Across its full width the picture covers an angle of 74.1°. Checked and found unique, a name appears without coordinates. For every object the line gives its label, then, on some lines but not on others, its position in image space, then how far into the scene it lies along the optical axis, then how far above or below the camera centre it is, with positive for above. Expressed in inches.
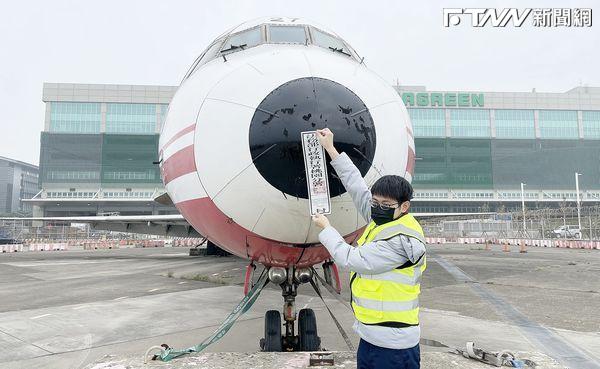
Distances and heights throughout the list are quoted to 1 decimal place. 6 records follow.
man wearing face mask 85.8 -11.4
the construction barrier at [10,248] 1150.3 -73.4
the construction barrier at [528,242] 1151.3 -71.3
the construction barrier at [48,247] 1227.9 -75.9
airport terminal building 2775.6 +555.8
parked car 1518.2 -41.1
